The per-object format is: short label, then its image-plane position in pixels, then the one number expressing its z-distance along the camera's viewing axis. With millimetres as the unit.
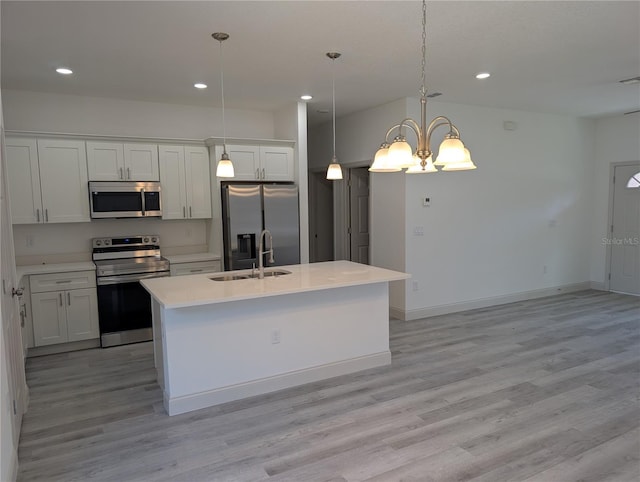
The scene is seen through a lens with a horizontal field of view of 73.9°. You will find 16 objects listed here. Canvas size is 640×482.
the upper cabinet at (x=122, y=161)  4672
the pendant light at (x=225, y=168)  3459
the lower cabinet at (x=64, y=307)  4285
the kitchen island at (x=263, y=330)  3127
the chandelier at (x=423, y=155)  2330
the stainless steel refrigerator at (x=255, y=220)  5004
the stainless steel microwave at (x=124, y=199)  4664
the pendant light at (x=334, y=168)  3568
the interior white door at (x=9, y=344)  2207
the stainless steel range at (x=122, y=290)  4566
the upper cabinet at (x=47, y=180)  4355
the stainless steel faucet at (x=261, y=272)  3612
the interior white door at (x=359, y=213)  6648
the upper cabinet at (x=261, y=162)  5176
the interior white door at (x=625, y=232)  6648
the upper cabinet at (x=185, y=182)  5047
